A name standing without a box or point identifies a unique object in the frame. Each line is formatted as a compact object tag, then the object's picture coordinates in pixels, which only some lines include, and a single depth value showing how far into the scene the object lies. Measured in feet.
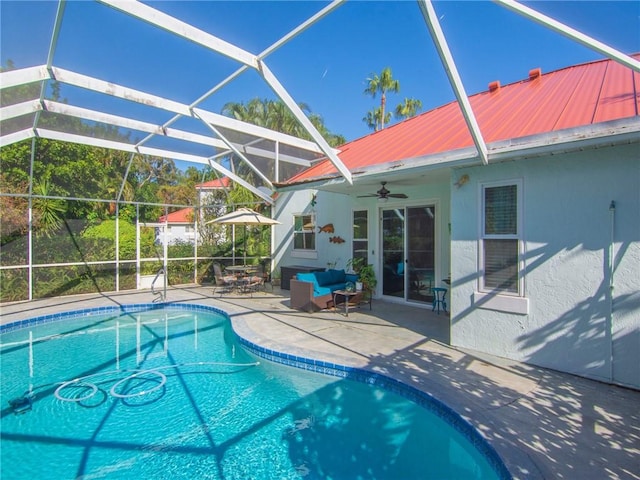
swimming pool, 11.78
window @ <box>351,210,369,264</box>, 34.99
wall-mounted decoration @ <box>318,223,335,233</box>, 38.79
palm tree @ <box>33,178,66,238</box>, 34.68
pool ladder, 34.74
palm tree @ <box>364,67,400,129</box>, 90.07
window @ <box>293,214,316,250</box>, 41.88
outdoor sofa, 29.04
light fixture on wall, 18.95
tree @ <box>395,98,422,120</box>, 93.86
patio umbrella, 36.76
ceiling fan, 26.91
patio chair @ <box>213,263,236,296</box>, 38.70
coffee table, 27.89
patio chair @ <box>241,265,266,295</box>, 38.68
